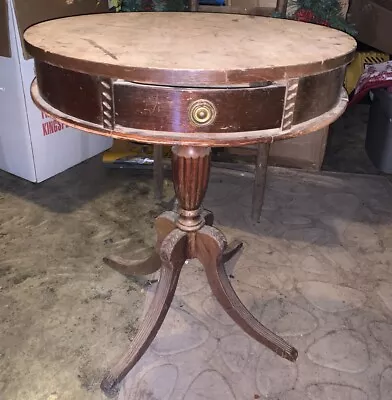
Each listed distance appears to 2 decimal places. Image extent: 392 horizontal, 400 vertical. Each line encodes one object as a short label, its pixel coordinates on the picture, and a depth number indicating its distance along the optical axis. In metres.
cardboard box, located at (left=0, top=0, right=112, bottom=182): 1.77
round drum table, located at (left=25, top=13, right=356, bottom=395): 0.83
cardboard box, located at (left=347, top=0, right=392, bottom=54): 2.39
